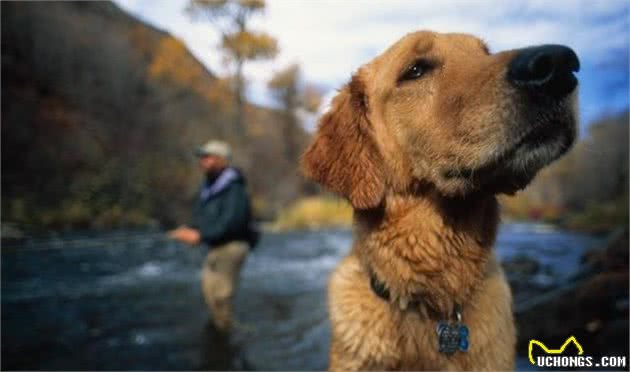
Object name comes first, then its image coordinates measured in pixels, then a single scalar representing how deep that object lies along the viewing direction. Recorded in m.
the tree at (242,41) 18.45
